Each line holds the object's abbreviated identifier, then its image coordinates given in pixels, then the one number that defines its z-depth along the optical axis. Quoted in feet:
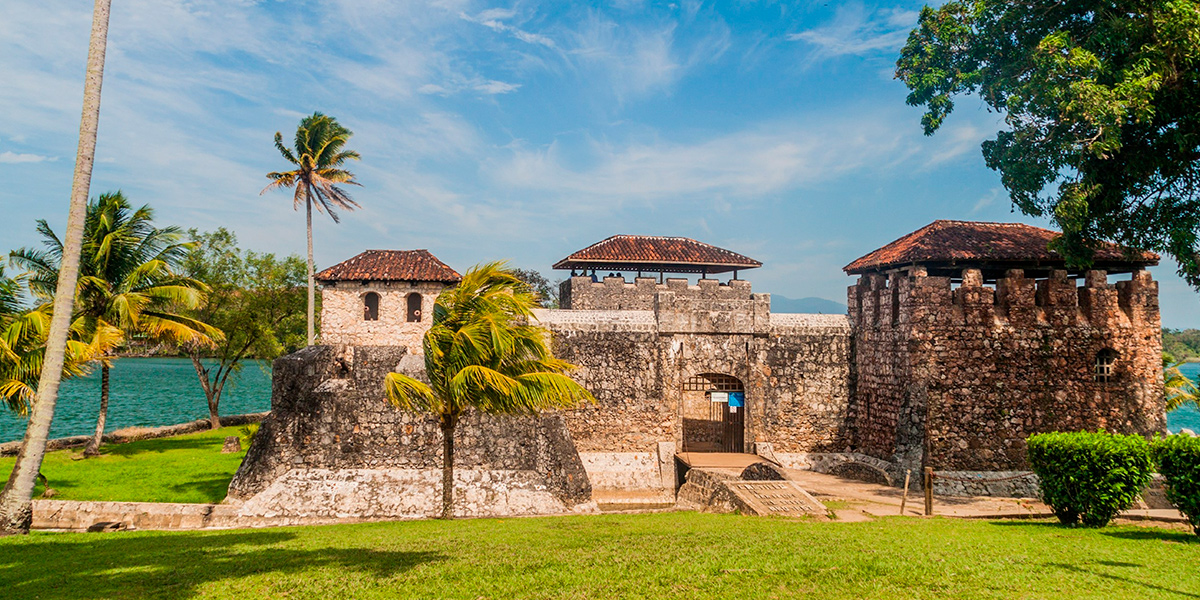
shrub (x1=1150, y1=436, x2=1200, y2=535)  31.58
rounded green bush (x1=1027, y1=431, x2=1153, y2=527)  34.55
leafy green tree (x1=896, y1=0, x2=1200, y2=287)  39.42
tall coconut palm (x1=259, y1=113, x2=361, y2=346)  91.71
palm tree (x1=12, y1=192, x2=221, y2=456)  63.31
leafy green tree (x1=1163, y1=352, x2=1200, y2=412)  85.57
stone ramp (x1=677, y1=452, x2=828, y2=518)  41.39
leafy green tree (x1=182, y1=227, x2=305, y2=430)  93.04
